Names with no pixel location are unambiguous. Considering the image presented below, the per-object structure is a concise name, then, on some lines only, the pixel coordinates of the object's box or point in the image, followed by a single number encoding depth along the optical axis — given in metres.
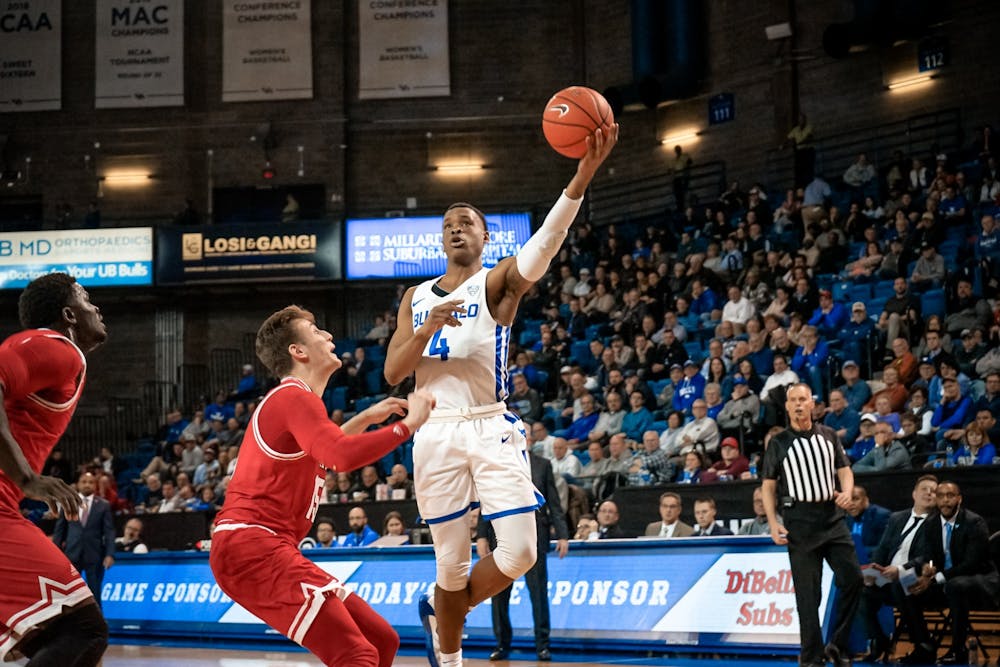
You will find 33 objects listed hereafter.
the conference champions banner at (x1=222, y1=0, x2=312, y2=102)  27.77
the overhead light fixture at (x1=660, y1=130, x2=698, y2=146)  26.31
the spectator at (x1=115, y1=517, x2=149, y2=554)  16.25
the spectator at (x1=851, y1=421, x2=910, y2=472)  11.58
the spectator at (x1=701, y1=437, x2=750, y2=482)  13.05
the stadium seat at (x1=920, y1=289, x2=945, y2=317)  15.46
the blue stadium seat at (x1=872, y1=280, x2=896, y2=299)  16.56
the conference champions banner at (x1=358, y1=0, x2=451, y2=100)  27.61
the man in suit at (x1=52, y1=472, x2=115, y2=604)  13.55
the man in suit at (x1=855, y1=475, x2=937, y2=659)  9.65
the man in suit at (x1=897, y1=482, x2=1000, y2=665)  9.26
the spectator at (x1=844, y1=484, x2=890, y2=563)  10.34
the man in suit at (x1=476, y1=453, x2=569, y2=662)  10.23
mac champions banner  28.08
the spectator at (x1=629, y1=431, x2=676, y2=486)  13.75
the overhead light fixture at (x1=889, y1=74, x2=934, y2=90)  22.84
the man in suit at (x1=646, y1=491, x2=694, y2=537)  11.17
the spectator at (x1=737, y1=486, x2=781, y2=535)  10.75
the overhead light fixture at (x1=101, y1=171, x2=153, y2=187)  28.55
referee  8.48
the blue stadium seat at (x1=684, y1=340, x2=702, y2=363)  17.53
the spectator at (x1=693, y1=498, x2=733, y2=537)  10.99
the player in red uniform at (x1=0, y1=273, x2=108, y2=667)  4.29
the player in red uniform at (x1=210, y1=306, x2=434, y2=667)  4.52
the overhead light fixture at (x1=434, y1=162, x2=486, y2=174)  28.20
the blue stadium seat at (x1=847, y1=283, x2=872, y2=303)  16.67
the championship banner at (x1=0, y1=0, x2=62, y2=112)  28.19
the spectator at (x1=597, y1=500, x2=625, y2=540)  11.76
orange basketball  5.84
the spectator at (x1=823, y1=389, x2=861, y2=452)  13.01
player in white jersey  5.87
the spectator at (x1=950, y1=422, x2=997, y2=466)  11.21
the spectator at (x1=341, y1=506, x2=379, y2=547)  13.65
